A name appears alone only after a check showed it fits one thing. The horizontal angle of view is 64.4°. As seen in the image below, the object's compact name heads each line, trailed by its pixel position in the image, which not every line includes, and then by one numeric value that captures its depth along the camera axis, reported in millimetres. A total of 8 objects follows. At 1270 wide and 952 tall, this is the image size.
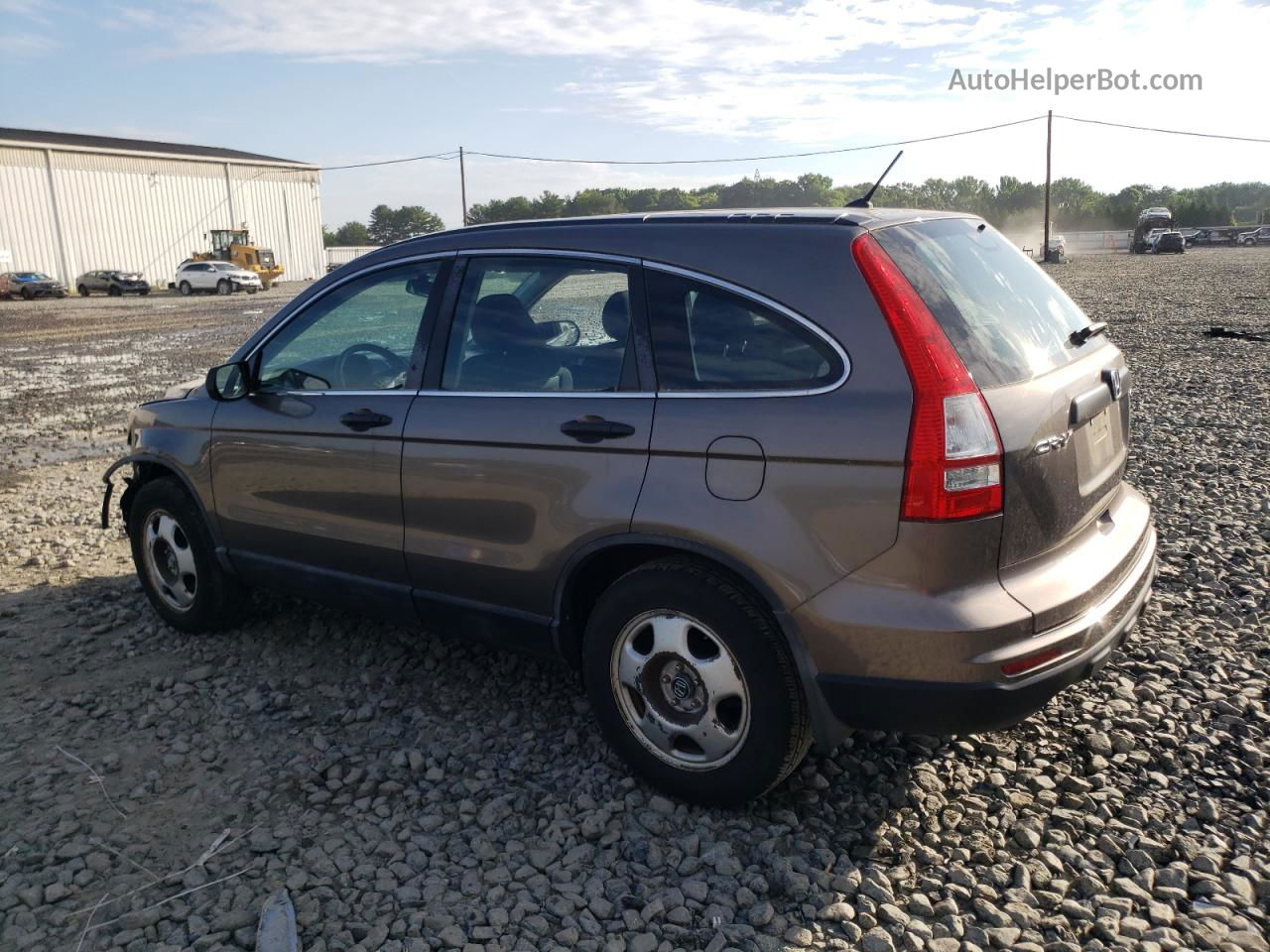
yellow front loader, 52875
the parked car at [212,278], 48156
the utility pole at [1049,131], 63188
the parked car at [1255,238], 65500
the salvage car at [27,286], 45531
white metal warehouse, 51812
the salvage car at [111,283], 49125
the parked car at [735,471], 2717
